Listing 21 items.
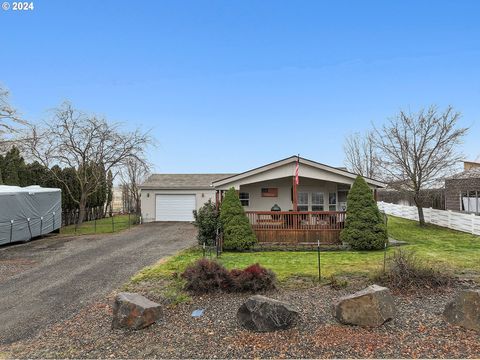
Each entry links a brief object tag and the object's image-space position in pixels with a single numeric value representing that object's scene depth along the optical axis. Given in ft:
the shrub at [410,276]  19.76
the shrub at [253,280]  20.08
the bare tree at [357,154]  109.34
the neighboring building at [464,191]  70.18
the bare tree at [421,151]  55.52
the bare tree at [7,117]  66.13
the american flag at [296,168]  41.16
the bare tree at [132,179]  97.45
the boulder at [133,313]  15.35
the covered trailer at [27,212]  44.34
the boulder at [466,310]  14.35
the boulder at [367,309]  14.84
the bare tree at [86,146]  62.80
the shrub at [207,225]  39.14
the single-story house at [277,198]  41.14
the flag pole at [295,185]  41.47
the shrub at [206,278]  20.08
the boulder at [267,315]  14.78
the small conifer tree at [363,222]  36.86
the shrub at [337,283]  20.86
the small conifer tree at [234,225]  37.78
